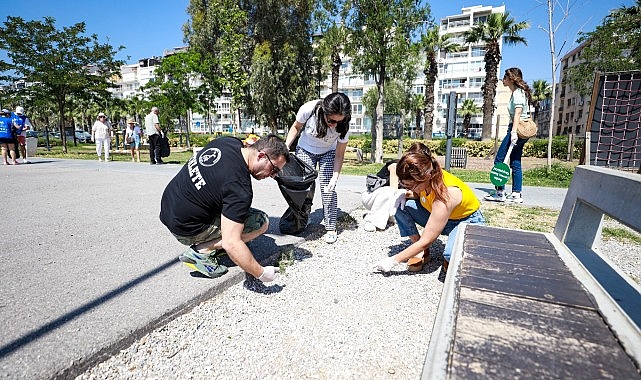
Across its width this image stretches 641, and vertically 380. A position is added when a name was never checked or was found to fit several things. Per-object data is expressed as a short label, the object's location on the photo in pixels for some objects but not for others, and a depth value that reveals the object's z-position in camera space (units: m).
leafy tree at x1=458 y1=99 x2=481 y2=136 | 47.73
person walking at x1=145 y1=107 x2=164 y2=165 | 10.41
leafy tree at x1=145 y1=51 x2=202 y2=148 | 20.08
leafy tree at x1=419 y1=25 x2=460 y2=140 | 27.95
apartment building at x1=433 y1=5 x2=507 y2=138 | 55.06
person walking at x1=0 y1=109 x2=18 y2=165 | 9.32
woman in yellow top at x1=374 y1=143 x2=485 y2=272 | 2.25
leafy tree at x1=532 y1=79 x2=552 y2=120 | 50.25
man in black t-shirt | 1.97
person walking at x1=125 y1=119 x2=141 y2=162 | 12.24
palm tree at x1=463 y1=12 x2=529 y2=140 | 24.03
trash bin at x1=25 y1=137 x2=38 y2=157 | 12.86
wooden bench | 0.87
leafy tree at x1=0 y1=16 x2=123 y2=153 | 15.81
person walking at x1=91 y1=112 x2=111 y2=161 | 11.55
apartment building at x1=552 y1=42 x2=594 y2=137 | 47.09
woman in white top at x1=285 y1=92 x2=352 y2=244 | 2.93
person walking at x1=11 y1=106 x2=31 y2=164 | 10.00
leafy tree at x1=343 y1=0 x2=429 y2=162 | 12.33
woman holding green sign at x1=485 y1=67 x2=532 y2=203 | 4.91
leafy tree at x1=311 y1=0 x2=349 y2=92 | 13.27
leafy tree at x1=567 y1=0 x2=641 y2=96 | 17.00
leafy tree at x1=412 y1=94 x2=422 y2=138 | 39.94
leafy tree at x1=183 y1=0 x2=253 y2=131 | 21.05
